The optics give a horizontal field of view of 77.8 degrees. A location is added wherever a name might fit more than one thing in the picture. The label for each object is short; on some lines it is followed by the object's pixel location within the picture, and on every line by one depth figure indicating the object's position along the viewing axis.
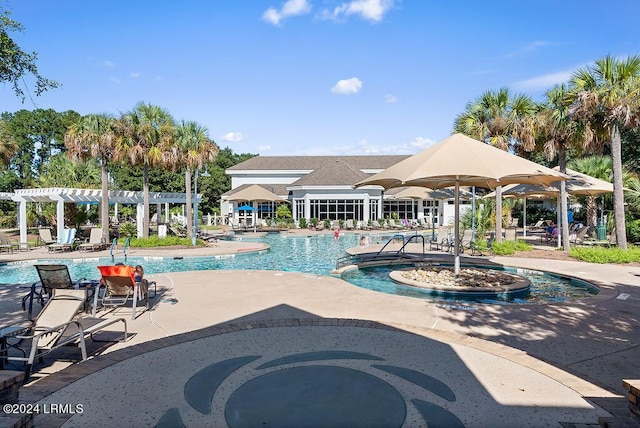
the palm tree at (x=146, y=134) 20.59
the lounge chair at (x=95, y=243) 19.52
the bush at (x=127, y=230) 24.00
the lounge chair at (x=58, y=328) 4.76
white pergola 20.94
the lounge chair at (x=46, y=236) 20.53
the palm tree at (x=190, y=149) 21.88
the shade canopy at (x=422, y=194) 18.66
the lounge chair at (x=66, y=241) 19.22
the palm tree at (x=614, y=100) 14.57
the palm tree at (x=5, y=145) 20.47
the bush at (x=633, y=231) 18.86
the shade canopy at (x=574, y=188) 17.47
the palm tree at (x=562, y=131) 16.23
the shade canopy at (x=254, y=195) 31.27
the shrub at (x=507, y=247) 16.55
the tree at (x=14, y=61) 7.98
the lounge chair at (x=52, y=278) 7.42
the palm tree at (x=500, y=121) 17.84
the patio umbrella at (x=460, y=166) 8.74
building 37.84
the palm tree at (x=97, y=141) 20.16
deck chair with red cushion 7.66
